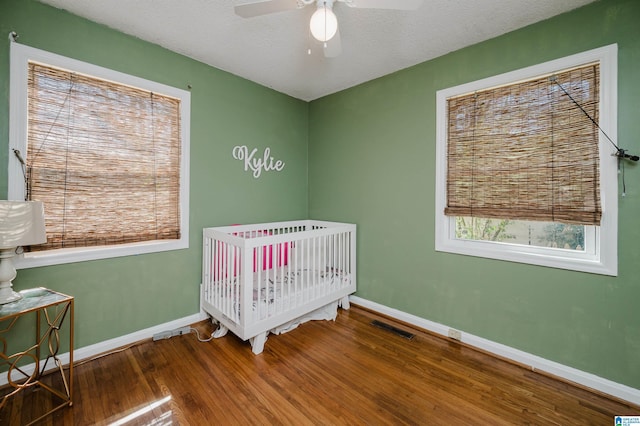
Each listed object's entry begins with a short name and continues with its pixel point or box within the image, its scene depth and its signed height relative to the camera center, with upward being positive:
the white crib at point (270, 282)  2.06 -0.64
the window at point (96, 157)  1.77 +0.40
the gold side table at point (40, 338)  1.44 -0.84
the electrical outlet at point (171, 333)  2.23 -1.04
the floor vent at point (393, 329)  2.39 -1.07
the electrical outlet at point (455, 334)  2.29 -1.03
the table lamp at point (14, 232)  1.40 -0.12
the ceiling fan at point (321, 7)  1.39 +1.08
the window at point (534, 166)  1.72 +0.35
